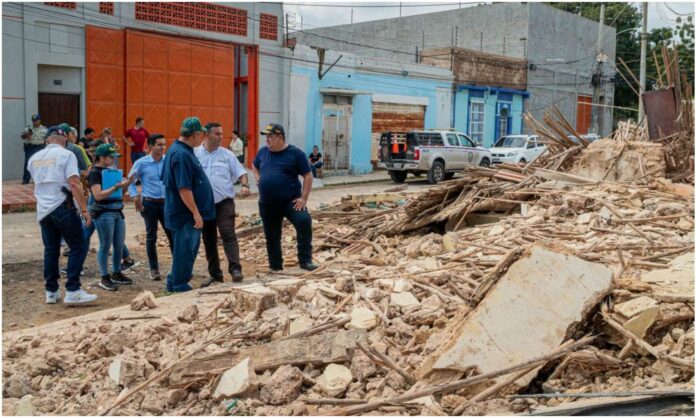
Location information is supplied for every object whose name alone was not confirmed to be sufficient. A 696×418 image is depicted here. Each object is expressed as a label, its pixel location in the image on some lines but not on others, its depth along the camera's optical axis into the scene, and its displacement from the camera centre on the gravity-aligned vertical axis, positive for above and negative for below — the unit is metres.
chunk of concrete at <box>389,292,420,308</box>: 5.04 -1.16
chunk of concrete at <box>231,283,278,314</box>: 5.11 -1.20
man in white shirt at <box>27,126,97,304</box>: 6.72 -0.71
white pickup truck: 22.00 -0.28
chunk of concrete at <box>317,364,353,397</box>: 4.12 -1.46
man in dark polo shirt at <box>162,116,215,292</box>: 6.45 -0.57
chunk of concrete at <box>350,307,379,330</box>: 4.71 -1.22
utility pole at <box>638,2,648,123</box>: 27.31 +4.83
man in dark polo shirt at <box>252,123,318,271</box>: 7.33 -0.50
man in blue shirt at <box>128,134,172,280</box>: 8.10 -0.60
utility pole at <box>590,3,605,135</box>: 38.25 +3.31
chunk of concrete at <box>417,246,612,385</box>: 4.16 -1.05
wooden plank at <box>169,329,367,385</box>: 4.33 -1.37
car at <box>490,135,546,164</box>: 24.42 -0.07
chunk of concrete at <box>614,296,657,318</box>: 4.30 -0.99
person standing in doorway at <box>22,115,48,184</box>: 16.22 -0.08
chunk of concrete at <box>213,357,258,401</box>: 4.11 -1.48
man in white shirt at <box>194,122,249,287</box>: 7.30 -0.70
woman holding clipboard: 7.62 -0.78
